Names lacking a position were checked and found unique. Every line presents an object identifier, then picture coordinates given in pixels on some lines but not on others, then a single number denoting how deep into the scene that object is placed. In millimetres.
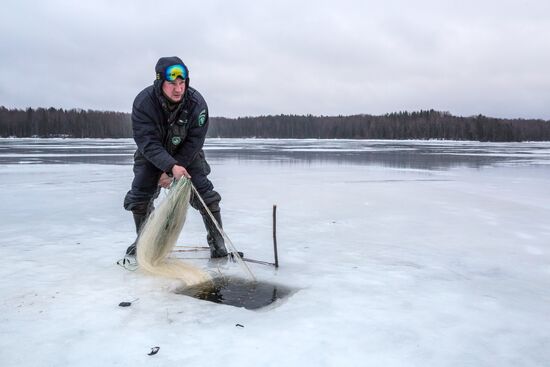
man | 3826
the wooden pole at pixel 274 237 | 3877
